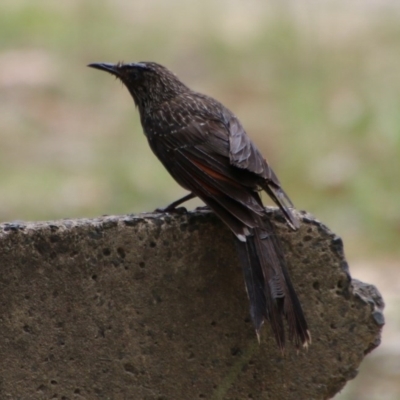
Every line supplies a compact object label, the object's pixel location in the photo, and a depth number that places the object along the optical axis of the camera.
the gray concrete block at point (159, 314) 8.74
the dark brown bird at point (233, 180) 8.63
